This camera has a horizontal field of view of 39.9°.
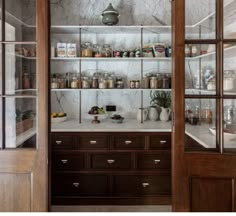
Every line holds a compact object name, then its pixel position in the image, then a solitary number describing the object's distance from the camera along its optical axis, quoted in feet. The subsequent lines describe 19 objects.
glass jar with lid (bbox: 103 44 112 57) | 13.43
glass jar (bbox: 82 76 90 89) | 13.57
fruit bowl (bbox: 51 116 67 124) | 13.26
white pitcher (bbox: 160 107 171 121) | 13.74
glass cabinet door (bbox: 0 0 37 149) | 7.02
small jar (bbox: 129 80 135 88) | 13.62
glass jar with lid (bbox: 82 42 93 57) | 13.33
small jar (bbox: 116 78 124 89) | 13.66
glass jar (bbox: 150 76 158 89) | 13.43
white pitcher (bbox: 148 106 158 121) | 13.97
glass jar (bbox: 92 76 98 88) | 13.53
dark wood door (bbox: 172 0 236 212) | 6.95
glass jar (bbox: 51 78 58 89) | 13.41
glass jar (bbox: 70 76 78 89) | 13.51
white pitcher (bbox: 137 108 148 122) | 13.78
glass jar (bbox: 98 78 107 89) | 13.43
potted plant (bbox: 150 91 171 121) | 13.76
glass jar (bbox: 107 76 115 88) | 13.56
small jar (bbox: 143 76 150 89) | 13.60
